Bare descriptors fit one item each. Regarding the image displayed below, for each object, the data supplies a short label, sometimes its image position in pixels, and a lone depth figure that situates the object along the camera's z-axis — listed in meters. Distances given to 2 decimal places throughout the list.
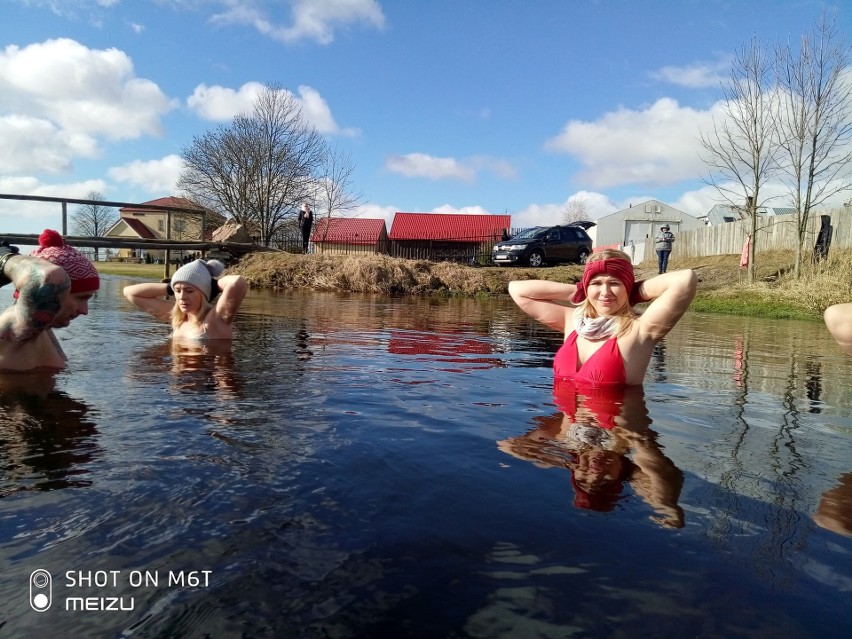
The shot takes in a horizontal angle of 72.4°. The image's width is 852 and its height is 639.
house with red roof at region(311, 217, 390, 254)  43.12
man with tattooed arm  3.81
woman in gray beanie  5.85
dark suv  24.41
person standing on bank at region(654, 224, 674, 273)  19.56
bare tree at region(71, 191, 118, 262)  49.44
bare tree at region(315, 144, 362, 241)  35.31
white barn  59.09
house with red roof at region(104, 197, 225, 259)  36.38
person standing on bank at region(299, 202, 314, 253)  24.47
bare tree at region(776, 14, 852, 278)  18.08
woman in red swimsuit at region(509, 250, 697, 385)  3.95
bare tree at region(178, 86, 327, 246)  37.22
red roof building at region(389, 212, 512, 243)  46.59
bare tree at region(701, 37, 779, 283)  19.45
